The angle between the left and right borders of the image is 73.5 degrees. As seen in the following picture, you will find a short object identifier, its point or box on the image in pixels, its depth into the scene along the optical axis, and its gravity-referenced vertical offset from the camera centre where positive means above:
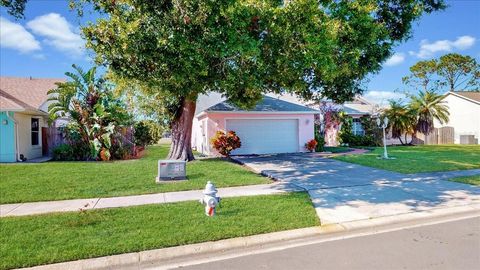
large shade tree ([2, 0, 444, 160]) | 7.40 +2.35
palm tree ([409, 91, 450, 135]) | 27.48 +1.98
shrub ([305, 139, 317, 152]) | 19.85 -0.60
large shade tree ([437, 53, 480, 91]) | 42.41 +8.71
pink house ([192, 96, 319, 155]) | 18.88 +0.65
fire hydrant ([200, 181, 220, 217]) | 6.17 -1.21
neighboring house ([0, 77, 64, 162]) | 15.49 +1.23
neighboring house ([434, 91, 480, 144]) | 27.30 +1.46
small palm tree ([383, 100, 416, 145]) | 26.42 +1.27
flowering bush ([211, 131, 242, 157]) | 16.88 -0.28
